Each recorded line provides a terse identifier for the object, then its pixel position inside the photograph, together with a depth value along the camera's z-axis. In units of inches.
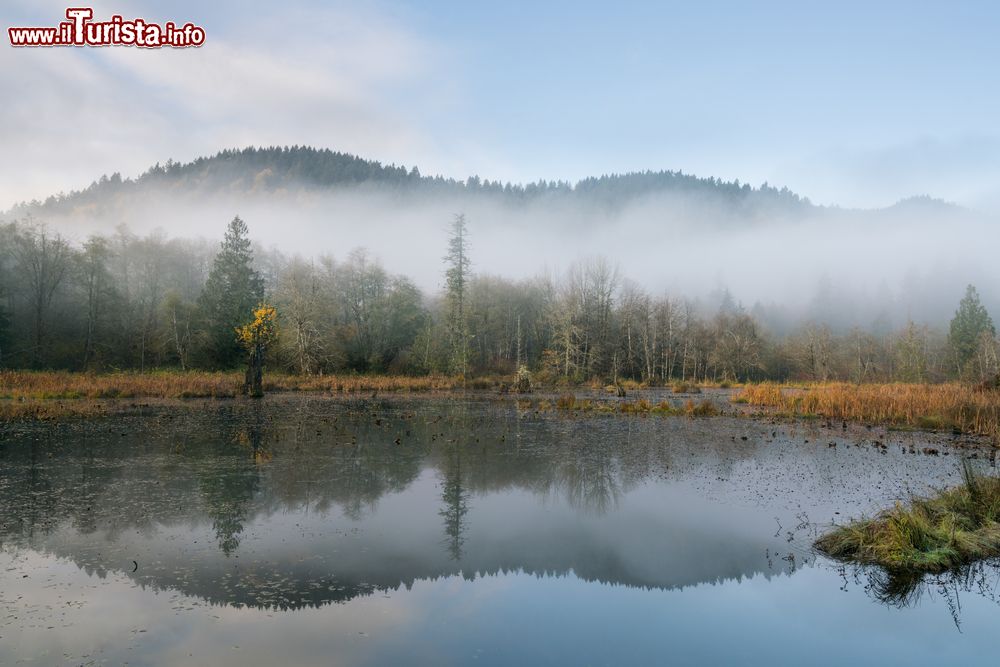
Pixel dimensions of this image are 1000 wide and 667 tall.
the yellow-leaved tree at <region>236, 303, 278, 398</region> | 1592.0
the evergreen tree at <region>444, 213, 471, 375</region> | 2326.5
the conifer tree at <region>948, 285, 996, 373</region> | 3058.6
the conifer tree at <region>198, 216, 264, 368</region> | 2345.0
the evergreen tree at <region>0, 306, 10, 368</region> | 1993.1
